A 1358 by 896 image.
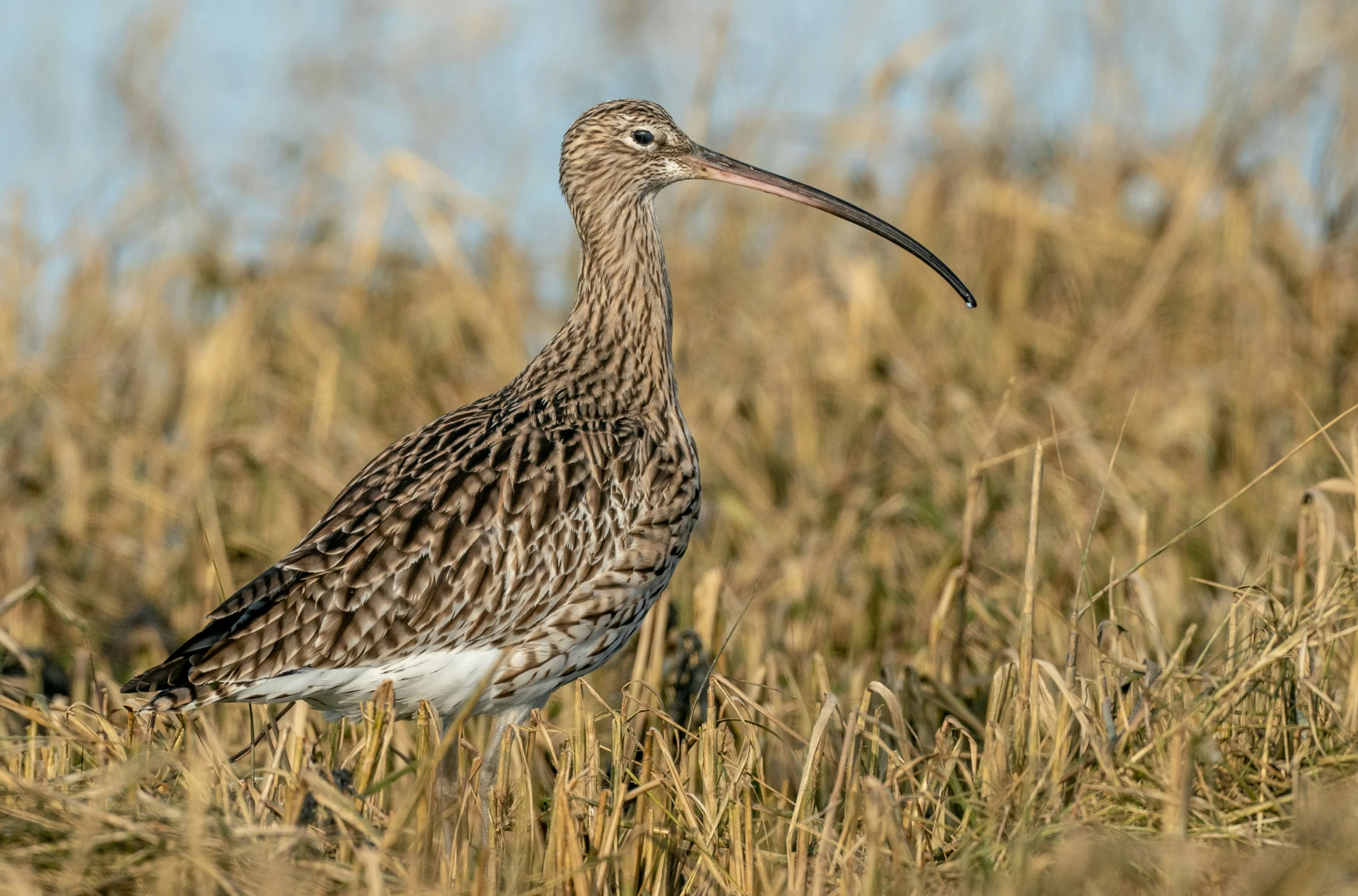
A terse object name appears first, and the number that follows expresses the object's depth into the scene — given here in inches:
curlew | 376.2
